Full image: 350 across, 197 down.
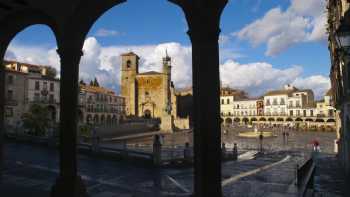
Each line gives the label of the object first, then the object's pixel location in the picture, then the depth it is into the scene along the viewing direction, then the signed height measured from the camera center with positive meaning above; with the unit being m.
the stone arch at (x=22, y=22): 7.46 +2.68
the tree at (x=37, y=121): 28.22 -0.52
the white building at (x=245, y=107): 90.27 +2.55
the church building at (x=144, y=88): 74.62 +7.05
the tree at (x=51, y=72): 56.31 +9.06
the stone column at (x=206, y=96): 5.11 +0.34
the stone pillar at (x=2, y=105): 9.11 +0.35
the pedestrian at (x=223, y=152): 18.12 -2.33
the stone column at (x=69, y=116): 6.94 -0.01
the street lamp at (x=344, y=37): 4.60 +1.25
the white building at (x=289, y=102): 79.62 +3.67
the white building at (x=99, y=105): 55.97 +2.20
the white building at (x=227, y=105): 94.50 +3.38
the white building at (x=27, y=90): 38.31 +3.79
